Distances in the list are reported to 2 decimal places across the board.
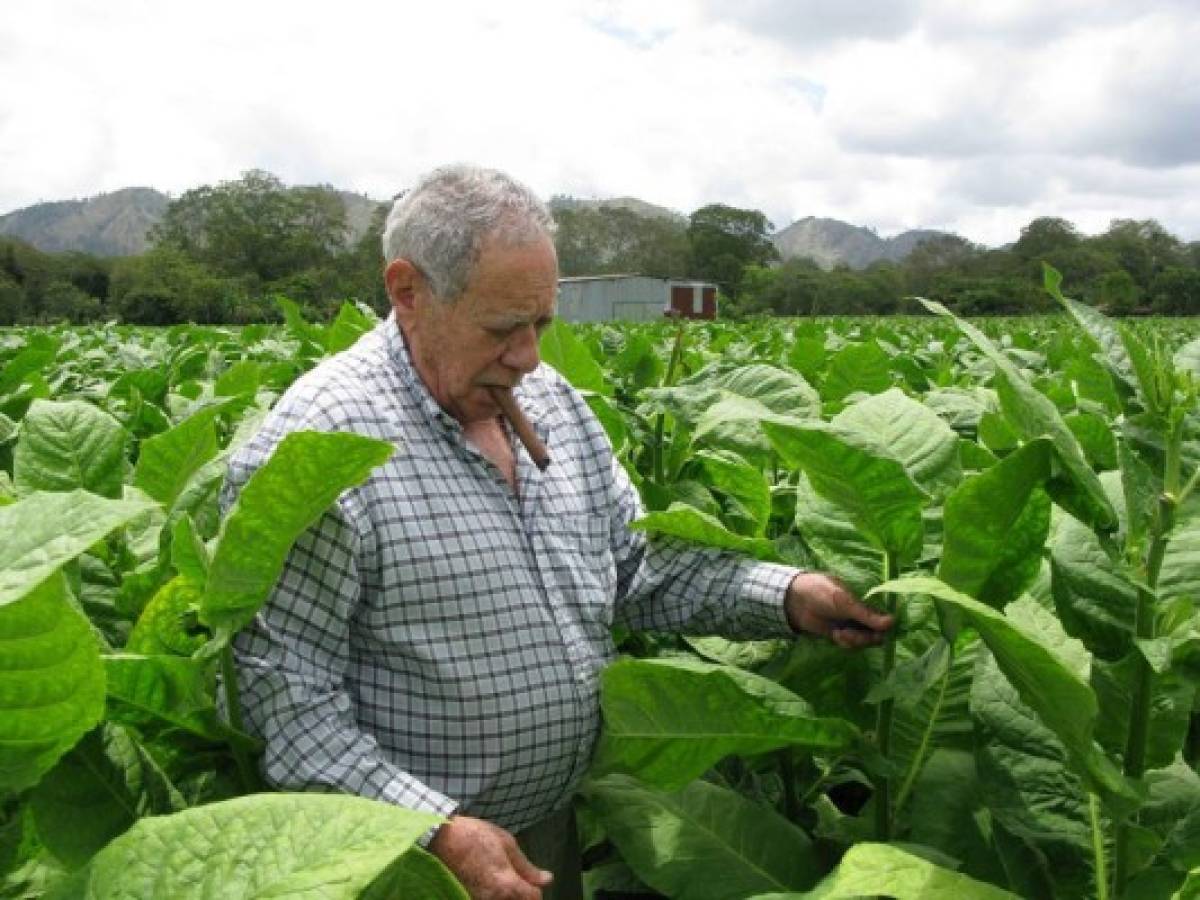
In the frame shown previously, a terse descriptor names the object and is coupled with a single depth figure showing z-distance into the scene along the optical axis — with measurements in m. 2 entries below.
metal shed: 51.38
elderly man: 1.96
